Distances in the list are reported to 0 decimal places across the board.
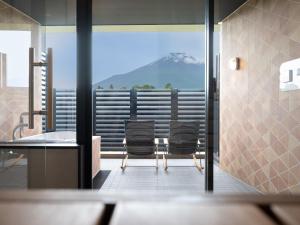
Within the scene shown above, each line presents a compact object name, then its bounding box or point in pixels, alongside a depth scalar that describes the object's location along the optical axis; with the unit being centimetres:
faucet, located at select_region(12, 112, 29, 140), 252
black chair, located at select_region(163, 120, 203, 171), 353
